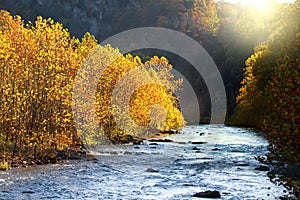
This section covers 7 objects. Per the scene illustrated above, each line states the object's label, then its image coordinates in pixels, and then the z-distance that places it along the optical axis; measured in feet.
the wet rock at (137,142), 199.81
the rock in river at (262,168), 114.06
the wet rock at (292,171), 95.25
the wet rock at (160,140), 217.11
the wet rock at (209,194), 79.54
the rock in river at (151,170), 112.57
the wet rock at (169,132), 289.45
